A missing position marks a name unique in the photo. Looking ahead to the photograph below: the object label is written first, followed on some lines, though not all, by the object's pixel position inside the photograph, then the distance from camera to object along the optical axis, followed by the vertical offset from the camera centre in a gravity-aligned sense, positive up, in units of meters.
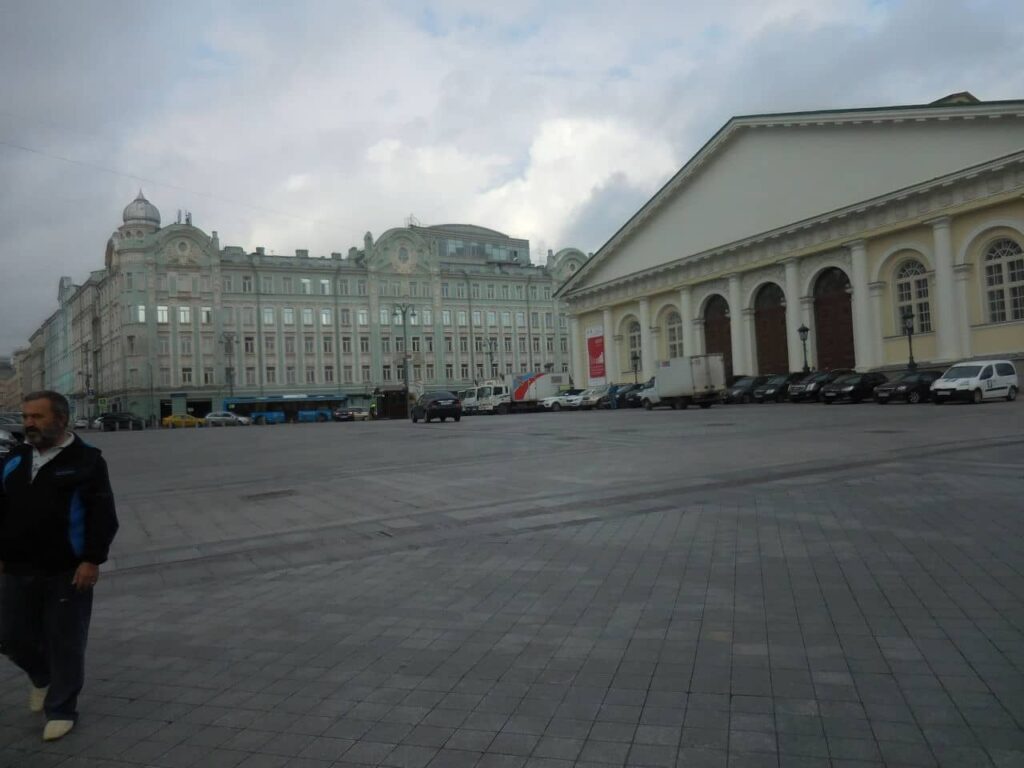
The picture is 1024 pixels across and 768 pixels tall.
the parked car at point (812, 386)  39.44 +0.12
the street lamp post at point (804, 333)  44.56 +3.25
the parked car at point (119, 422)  63.00 +0.06
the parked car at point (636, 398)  49.14 -0.09
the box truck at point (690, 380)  41.53 +0.74
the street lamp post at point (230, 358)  75.06 +5.89
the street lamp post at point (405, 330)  76.75 +8.09
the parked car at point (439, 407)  39.66 -0.03
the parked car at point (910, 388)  32.94 -0.22
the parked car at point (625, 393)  50.81 +0.24
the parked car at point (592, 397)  54.50 +0.14
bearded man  3.58 -0.55
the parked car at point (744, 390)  44.41 +0.07
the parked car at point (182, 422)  67.38 -0.18
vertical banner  66.62 +3.78
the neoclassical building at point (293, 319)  74.56 +10.02
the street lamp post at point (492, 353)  87.75 +5.89
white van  29.70 -0.14
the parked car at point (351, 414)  66.69 -0.30
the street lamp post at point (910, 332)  37.91 +2.61
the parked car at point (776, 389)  42.12 +0.01
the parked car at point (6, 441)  18.88 -0.32
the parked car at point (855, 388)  36.06 -0.11
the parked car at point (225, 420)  64.75 -0.20
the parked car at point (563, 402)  55.75 -0.09
